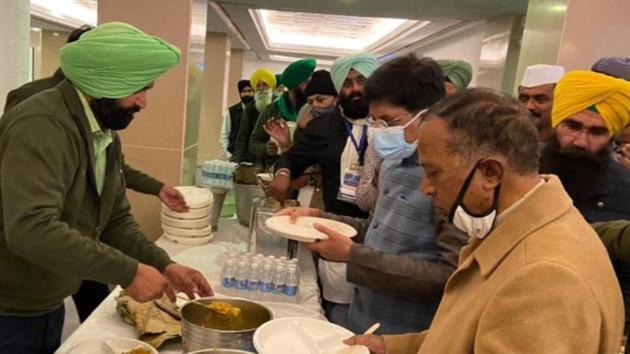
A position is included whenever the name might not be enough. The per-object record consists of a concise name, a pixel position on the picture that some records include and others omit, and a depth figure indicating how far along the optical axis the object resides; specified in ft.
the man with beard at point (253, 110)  10.72
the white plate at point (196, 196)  6.77
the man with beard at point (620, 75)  4.27
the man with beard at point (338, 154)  5.57
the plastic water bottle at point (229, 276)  5.06
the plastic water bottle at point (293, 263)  5.31
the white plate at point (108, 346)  3.32
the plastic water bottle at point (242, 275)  5.03
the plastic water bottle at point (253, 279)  5.04
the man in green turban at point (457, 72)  7.80
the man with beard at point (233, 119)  11.89
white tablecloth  3.88
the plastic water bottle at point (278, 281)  5.04
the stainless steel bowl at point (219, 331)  3.25
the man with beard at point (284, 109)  9.50
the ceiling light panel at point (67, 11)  16.89
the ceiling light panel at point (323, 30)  14.11
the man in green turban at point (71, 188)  3.07
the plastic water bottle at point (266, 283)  5.04
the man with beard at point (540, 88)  5.91
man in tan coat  1.90
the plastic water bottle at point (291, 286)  5.08
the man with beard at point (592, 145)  4.05
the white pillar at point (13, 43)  5.71
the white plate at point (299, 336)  3.31
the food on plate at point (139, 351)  3.30
